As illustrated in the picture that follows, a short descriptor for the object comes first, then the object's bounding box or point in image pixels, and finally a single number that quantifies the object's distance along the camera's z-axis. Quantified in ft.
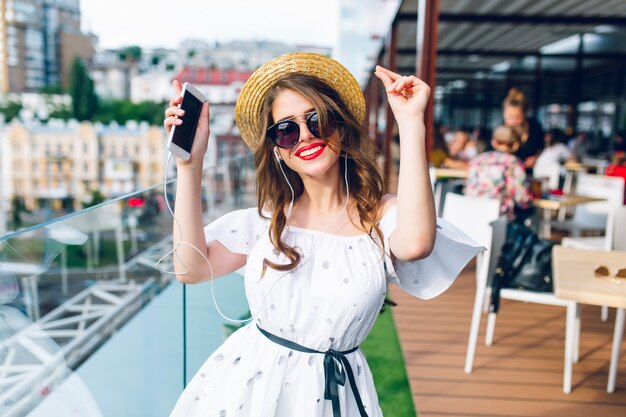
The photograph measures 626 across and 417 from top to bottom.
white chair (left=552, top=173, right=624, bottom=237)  14.61
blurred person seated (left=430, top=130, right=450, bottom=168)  21.49
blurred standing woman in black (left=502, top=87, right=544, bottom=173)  14.24
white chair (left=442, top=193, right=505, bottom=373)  10.59
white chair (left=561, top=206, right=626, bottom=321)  11.05
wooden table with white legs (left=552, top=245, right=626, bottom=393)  6.63
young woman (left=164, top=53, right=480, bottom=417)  3.88
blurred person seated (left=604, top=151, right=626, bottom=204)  17.34
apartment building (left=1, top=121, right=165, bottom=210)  272.92
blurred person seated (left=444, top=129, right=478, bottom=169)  24.99
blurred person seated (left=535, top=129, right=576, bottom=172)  24.38
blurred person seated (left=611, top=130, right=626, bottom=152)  38.60
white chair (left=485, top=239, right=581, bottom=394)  8.63
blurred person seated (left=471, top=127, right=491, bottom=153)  32.25
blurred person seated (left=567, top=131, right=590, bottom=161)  39.91
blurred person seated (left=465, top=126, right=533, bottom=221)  12.63
